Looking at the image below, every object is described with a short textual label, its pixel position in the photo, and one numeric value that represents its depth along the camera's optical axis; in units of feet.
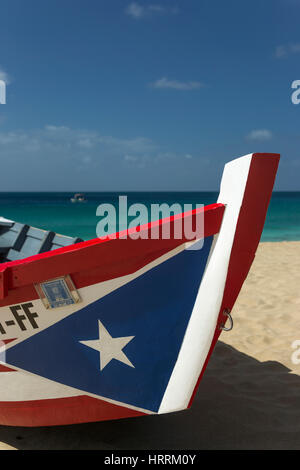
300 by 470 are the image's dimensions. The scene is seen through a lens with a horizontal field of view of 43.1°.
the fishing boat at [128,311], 6.43
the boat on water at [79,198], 208.74
